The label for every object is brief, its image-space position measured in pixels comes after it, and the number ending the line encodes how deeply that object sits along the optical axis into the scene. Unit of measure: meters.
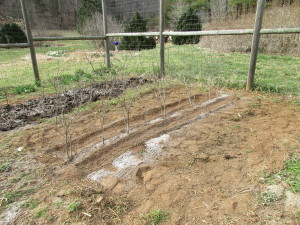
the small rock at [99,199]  1.60
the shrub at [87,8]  13.05
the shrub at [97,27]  10.55
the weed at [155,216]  1.45
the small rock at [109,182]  1.80
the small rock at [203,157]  2.08
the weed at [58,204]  1.58
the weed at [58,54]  10.36
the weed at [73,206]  1.54
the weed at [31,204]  1.61
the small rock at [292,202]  1.49
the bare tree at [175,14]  7.54
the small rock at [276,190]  1.61
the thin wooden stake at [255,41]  3.62
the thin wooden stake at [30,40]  4.86
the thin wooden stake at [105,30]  6.30
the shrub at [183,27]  7.09
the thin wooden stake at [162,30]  5.00
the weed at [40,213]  1.52
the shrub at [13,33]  10.55
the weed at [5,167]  2.03
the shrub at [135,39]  11.12
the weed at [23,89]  4.48
